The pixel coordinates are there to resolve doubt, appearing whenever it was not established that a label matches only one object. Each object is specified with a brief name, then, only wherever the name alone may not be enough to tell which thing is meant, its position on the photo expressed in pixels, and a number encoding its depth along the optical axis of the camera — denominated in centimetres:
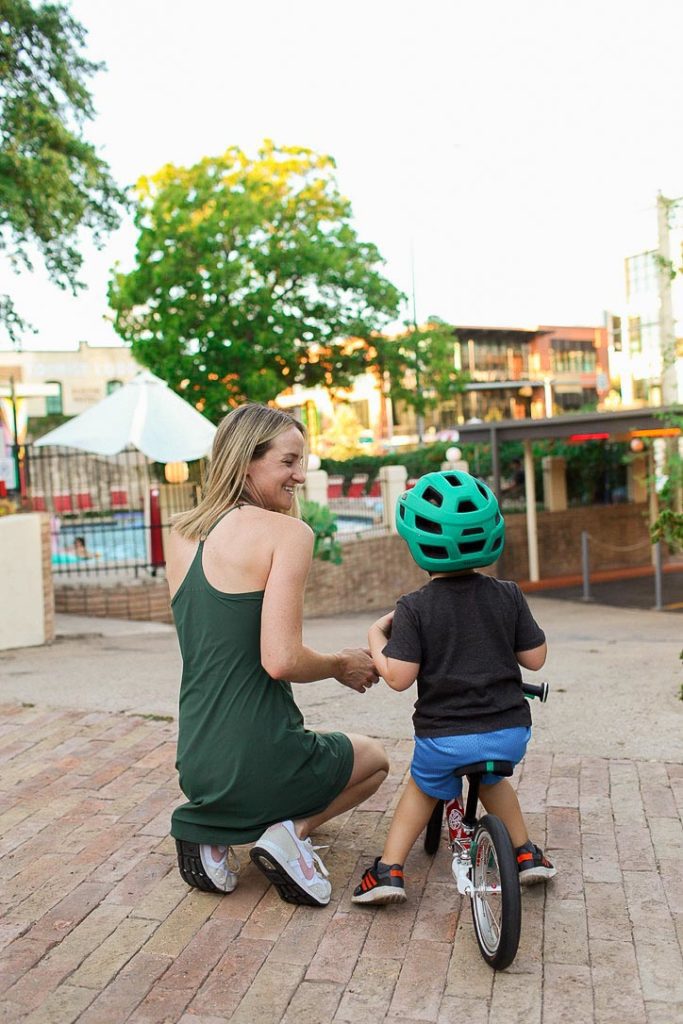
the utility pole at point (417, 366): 3275
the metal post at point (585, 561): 1703
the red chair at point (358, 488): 1973
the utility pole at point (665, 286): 1335
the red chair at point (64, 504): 1767
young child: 295
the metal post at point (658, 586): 1588
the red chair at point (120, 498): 1815
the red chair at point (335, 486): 1975
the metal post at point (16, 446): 1164
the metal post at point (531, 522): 1978
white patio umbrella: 1240
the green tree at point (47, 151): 1223
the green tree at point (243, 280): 3069
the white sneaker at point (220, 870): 328
